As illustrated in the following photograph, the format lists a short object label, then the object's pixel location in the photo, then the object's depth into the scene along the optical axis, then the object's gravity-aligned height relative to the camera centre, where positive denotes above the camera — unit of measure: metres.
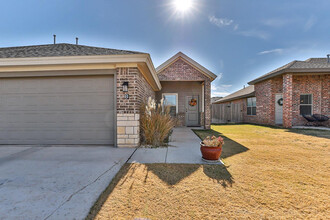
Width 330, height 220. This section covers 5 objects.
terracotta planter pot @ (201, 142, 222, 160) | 3.18 -1.02
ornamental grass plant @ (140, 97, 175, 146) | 4.65 -0.56
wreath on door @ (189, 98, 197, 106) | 9.91 +0.52
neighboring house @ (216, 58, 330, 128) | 8.96 +1.21
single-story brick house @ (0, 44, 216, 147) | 4.40 +0.31
